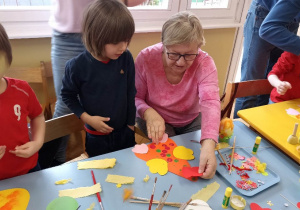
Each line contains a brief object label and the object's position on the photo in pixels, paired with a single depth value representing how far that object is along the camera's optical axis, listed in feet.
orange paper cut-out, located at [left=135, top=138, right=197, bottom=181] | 3.09
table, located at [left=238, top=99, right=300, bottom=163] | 3.48
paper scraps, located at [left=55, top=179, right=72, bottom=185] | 2.73
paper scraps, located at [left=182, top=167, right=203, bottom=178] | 2.95
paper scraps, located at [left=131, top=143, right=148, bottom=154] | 3.32
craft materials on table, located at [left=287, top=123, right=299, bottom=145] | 3.48
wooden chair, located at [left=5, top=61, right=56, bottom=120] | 5.80
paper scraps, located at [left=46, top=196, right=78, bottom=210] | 2.45
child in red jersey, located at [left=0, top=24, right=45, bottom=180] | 2.85
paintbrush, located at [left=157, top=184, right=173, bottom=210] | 2.51
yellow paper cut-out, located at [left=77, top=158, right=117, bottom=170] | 3.00
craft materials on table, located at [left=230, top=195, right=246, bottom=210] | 2.62
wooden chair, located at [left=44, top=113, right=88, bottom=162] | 3.46
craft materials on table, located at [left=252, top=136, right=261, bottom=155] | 3.44
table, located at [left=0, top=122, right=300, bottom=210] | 2.58
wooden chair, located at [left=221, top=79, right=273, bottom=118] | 4.87
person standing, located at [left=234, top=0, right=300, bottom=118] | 6.05
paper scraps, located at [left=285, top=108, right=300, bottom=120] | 4.20
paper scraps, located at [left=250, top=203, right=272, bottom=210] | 2.65
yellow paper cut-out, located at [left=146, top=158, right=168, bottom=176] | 3.02
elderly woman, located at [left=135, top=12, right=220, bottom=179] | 3.62
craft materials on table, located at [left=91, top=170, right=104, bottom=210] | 2.53
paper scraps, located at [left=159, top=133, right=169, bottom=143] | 3.59
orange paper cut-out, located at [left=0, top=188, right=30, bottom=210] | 2.44
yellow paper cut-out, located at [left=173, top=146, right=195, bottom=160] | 3.29
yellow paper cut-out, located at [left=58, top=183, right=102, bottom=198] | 2.60
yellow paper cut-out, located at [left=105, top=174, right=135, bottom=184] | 2.82
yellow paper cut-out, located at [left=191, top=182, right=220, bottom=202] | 2.71
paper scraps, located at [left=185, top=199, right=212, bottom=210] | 2.55
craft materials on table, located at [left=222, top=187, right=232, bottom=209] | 2.54
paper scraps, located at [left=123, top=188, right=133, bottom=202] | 2.63
